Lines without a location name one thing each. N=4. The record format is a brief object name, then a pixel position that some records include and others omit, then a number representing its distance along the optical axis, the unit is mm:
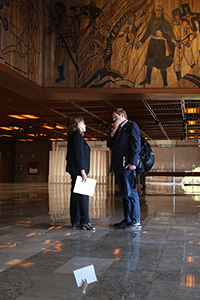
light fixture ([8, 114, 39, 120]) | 14842
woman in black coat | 4648
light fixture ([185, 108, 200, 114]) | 12953
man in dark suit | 4798
